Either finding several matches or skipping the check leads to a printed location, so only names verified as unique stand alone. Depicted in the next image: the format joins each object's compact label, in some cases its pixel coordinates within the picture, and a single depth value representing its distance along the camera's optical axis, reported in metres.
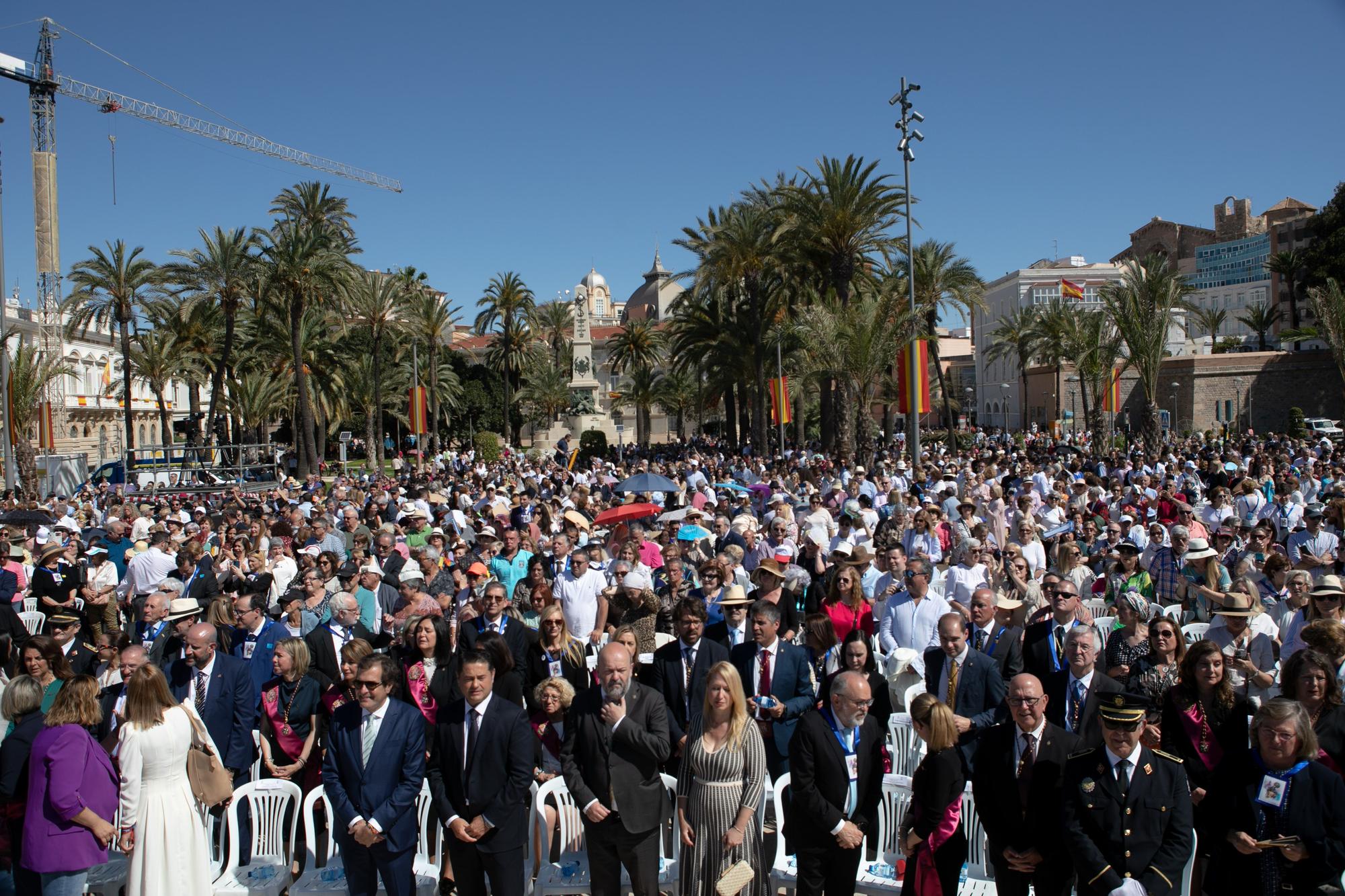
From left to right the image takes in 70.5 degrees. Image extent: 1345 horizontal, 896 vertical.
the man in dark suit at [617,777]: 4.57
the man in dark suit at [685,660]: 5.55
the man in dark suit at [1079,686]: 5.03
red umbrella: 13.05
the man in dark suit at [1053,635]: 5.95
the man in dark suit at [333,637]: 6.34
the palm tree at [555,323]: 67.31
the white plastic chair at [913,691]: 6.32
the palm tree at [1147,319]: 24.47
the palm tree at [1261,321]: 55.62
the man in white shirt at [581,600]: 7.91
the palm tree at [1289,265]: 52.44
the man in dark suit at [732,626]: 6.26
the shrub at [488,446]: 46.41
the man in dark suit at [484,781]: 4.54
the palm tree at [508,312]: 49.84
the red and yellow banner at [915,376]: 22.44
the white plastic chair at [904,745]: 5.89
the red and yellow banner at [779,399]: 32.08
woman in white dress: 4.50
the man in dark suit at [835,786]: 4.39
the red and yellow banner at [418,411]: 32.72
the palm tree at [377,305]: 37.50
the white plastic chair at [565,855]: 4.82
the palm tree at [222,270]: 32.72
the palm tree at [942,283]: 37.16
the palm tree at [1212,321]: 59.65
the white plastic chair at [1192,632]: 7.41
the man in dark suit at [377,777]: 4.52
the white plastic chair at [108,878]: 4.98
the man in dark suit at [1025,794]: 4.00
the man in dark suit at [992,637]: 6.01
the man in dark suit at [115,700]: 5.41
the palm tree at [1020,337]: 54.75
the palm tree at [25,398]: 28.48
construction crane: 88.88
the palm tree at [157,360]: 36.88
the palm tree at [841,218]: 28.20
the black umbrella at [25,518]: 13.14
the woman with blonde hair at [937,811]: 4.14
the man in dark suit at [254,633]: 6.50
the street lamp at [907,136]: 22.06
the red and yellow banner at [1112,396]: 29.25
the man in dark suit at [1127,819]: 3.80
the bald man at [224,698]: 5.53
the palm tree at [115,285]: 33.69
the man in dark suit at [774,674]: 5.40
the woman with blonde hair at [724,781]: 4.34
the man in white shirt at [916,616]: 7.00
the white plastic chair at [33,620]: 9.50
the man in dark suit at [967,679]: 5.34
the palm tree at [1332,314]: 31.56
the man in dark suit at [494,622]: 6.41
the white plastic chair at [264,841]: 4.89
